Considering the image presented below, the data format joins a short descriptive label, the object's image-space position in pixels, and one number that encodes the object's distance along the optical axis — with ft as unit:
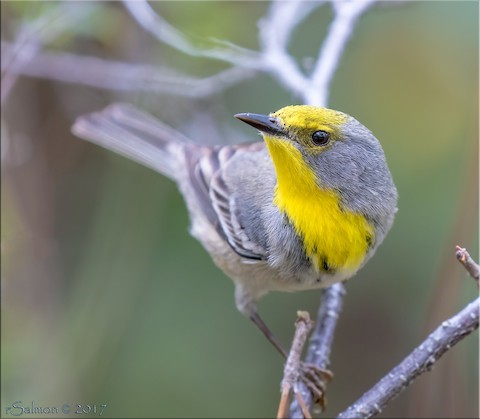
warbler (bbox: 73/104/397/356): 18.62
